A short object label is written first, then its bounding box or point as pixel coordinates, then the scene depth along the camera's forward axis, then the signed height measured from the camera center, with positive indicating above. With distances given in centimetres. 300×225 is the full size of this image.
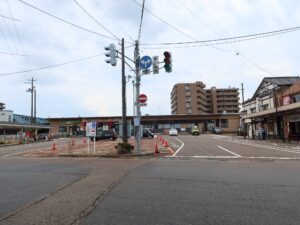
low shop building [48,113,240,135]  6468 +131
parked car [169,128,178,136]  4830 -142
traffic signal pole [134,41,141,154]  1427 +268
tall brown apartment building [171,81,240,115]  8574 +1095
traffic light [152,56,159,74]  1347 +372
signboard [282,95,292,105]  2632 +303
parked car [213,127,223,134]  5683 -135
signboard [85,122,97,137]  1531 -5
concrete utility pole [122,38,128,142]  1515 +164
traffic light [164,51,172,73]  1283 +370
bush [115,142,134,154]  1419 -132
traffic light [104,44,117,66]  1283 +417
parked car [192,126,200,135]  5129 -135
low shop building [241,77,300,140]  2492 +141
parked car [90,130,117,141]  3217 -108
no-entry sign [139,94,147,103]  1430 +184
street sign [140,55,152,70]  1392 +404
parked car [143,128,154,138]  3723 -120
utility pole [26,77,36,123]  4152 +662
